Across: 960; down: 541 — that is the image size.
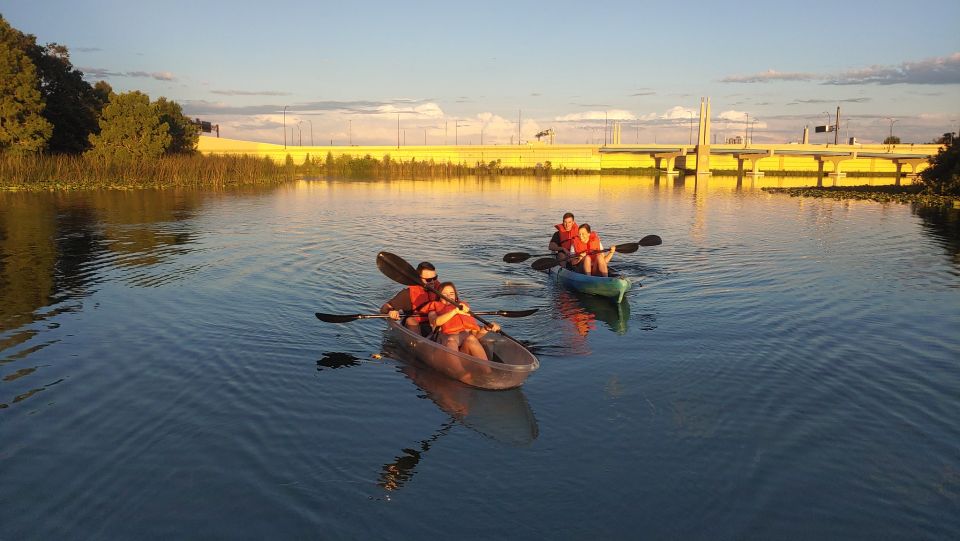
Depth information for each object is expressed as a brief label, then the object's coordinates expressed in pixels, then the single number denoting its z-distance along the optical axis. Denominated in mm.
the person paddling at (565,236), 17672
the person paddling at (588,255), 15961
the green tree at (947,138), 49456
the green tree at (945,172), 44766
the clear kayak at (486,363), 8820
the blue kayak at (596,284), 14461
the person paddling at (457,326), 9578
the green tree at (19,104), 51094
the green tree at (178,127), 76938
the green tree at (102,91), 70625
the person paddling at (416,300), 10914
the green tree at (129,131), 59781
